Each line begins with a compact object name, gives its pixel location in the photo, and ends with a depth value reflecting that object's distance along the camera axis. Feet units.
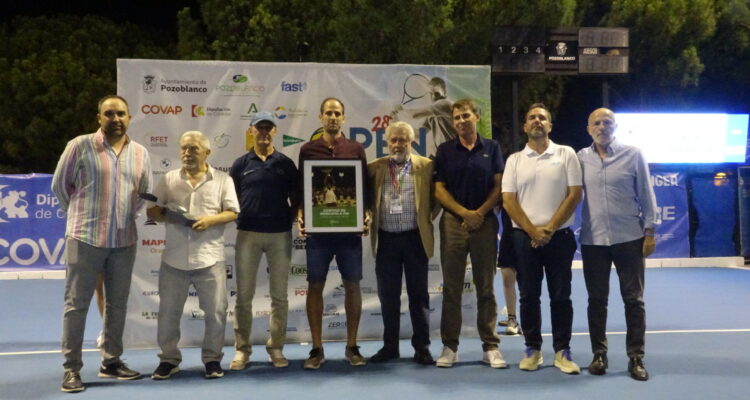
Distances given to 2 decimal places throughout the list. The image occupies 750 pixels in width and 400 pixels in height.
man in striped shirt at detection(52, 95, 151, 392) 16.25
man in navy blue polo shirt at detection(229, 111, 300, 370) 18.06
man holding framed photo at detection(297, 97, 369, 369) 18.34
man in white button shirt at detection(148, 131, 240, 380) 17.03
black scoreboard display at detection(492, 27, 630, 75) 49.70
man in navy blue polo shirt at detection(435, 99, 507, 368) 17.92
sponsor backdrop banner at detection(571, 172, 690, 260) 41.75
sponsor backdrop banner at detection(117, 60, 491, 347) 20.74
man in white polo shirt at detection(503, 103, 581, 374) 17.35
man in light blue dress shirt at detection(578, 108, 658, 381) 17.06
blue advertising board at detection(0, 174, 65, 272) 37.17
